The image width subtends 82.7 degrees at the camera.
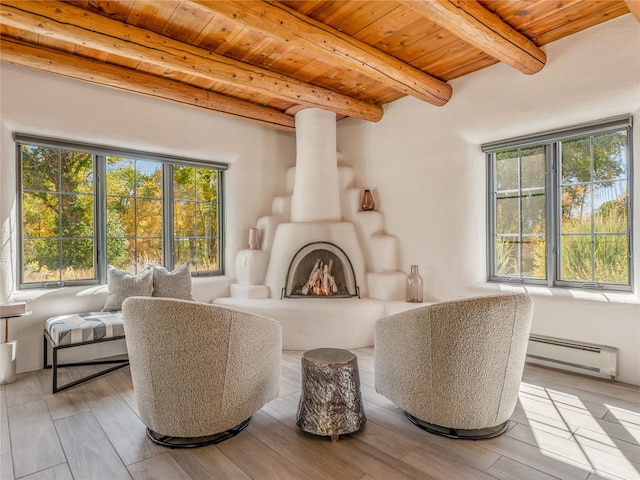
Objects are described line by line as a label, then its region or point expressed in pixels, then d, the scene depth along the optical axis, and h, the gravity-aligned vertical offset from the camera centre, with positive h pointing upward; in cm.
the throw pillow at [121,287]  340 -45
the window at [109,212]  338 +30
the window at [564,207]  301 +26
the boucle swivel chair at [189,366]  189 -68
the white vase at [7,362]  287 -96
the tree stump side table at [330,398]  204 -92
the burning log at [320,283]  421 -52
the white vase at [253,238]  452 +1
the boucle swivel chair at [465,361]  192 -68
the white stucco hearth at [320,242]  389 -7
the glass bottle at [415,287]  400 -55
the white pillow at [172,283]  364 -44
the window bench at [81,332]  277 -73
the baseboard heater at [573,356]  284 -100
